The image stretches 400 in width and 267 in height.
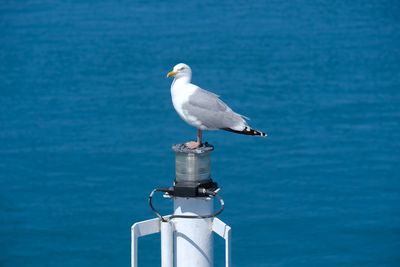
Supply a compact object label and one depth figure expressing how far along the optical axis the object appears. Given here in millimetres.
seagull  9109
